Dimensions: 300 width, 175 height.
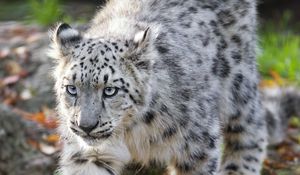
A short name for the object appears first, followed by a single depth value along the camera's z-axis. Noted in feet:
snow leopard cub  34.94
